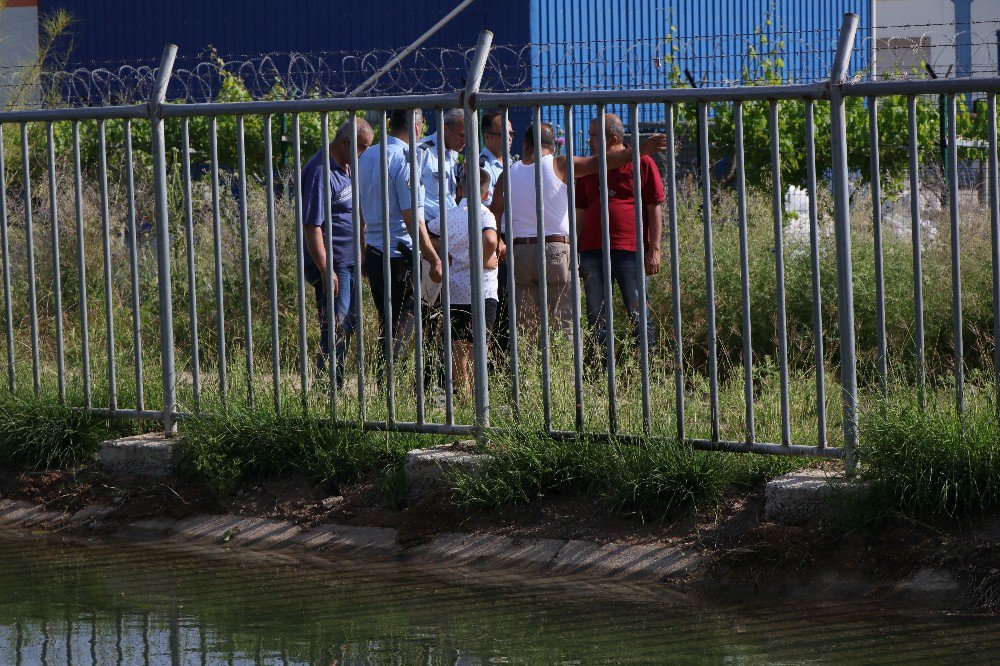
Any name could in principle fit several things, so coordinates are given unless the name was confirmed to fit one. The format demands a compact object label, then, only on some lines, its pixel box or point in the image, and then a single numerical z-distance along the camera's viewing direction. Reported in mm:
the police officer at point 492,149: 14781
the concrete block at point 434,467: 11398
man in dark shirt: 14875
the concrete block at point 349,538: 11305
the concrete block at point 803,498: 10109
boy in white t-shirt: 13844
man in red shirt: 15344
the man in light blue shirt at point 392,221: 14180
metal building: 44531
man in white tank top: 14906
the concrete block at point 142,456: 12781
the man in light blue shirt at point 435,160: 14141
